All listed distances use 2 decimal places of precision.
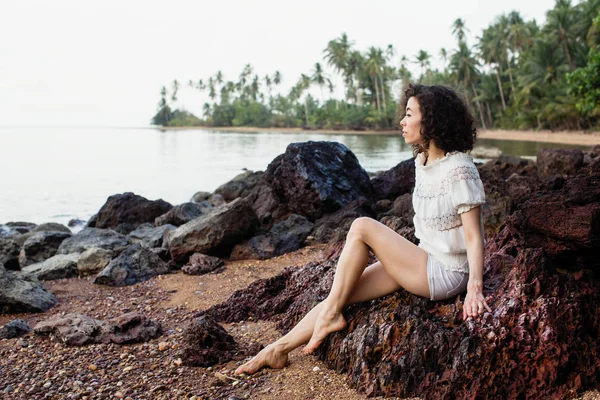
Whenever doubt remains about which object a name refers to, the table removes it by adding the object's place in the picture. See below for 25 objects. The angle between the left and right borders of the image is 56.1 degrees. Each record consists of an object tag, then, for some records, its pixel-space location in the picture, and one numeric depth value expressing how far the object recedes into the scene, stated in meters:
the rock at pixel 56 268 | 7.41
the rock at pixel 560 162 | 12.85
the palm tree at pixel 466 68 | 60.47
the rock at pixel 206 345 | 3.94
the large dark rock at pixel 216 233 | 7.30
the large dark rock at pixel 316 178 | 8.89
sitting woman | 3.35
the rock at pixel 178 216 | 11.16
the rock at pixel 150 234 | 9.01
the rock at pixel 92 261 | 7.57
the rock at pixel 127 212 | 11.81
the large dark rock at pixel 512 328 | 2.93
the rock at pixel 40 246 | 9.23
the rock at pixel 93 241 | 8.91
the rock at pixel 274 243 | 7.23
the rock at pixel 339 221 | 7.34
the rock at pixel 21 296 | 5.80
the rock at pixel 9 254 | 8.67
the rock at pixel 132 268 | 6.77
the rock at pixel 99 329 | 4.52
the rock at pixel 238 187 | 14.89
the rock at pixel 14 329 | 4.91
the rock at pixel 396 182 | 9.89
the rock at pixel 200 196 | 17.06
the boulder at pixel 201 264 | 6.89
